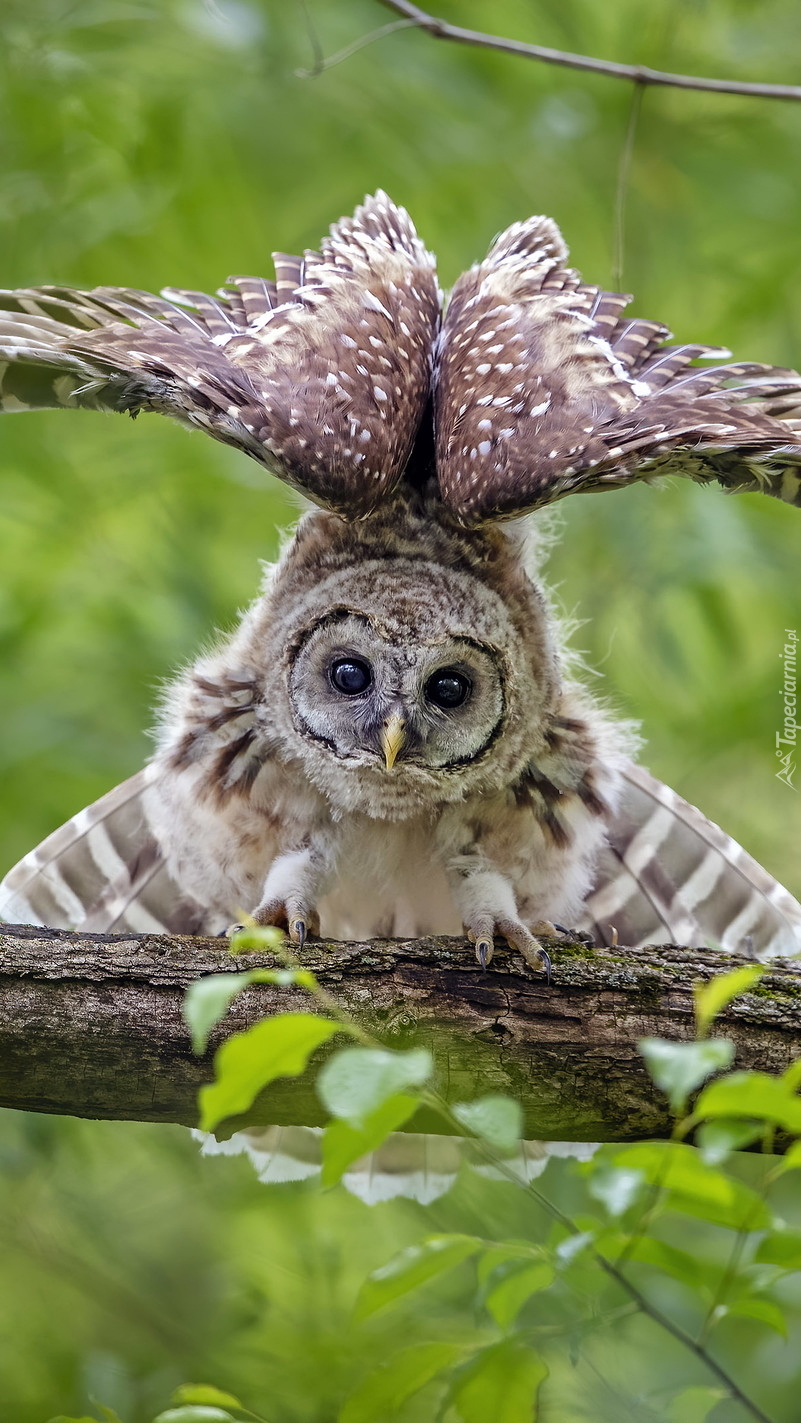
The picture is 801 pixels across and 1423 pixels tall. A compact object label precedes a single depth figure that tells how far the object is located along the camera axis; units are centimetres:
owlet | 858
